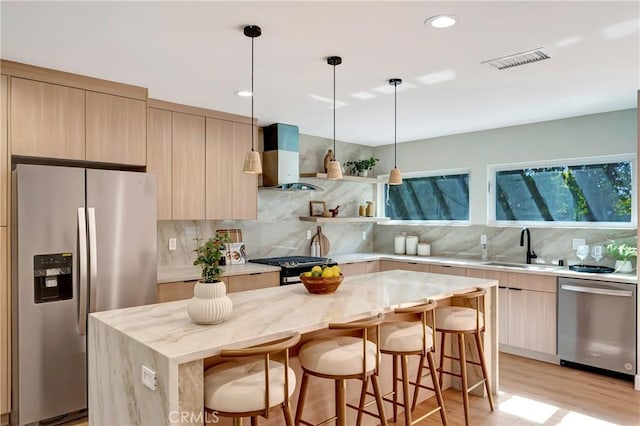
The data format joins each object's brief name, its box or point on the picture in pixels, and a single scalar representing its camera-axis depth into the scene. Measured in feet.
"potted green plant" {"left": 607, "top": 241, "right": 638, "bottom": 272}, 13.19
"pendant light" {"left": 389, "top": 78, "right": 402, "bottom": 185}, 10.98
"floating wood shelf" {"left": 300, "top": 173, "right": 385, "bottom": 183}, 16.75
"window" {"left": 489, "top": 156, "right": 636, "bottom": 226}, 14.28
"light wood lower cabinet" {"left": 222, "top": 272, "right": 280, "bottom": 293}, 13.38
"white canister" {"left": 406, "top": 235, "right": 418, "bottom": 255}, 19.16
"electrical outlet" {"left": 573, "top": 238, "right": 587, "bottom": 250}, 14.62
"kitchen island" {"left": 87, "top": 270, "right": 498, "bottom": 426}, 5.63
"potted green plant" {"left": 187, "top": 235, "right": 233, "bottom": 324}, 6.71
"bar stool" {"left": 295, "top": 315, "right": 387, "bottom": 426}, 7.10
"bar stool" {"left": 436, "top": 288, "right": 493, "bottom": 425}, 9.73
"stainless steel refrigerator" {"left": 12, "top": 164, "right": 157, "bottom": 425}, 9.62
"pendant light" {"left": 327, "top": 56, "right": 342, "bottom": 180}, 10.41
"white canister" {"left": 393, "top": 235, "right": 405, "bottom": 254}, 19.56
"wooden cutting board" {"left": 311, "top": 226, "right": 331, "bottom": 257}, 18.54
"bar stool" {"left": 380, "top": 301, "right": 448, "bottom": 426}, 8.32
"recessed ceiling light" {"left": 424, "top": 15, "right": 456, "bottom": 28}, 7.45
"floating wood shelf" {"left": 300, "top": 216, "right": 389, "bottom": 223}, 17.24
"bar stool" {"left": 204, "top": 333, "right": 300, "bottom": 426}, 5.81
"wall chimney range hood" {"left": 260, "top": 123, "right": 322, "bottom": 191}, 15.71
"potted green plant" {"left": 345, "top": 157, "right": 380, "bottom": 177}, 19.13
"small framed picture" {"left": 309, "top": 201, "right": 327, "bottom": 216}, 18.50
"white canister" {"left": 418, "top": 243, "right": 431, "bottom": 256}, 18.75
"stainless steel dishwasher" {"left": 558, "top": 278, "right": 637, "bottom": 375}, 12.24
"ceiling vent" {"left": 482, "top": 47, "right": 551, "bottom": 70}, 9.11
